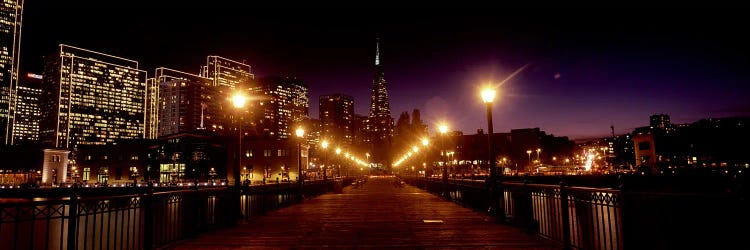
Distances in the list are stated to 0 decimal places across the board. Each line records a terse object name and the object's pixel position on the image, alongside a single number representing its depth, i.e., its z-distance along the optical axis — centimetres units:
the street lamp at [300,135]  2317
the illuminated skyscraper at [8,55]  14812
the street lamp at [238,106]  1389
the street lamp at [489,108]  1327
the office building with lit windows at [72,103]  18250
